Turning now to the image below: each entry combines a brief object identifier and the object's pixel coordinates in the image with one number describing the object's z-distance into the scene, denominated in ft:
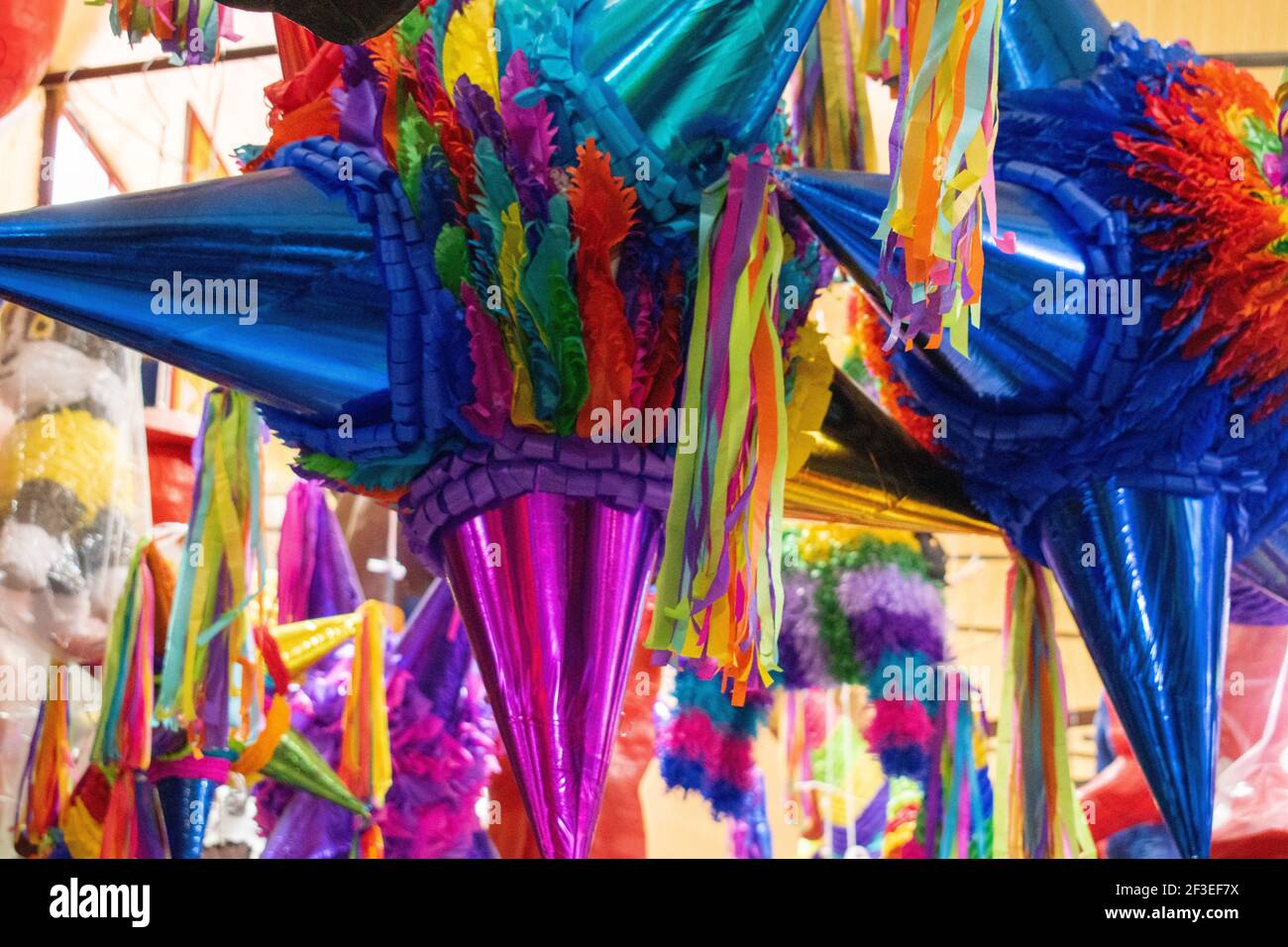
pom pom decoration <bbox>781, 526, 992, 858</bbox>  5.37
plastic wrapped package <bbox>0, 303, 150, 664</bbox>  6.16
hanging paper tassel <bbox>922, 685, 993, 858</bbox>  5.32
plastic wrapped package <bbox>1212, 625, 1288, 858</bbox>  6.16
